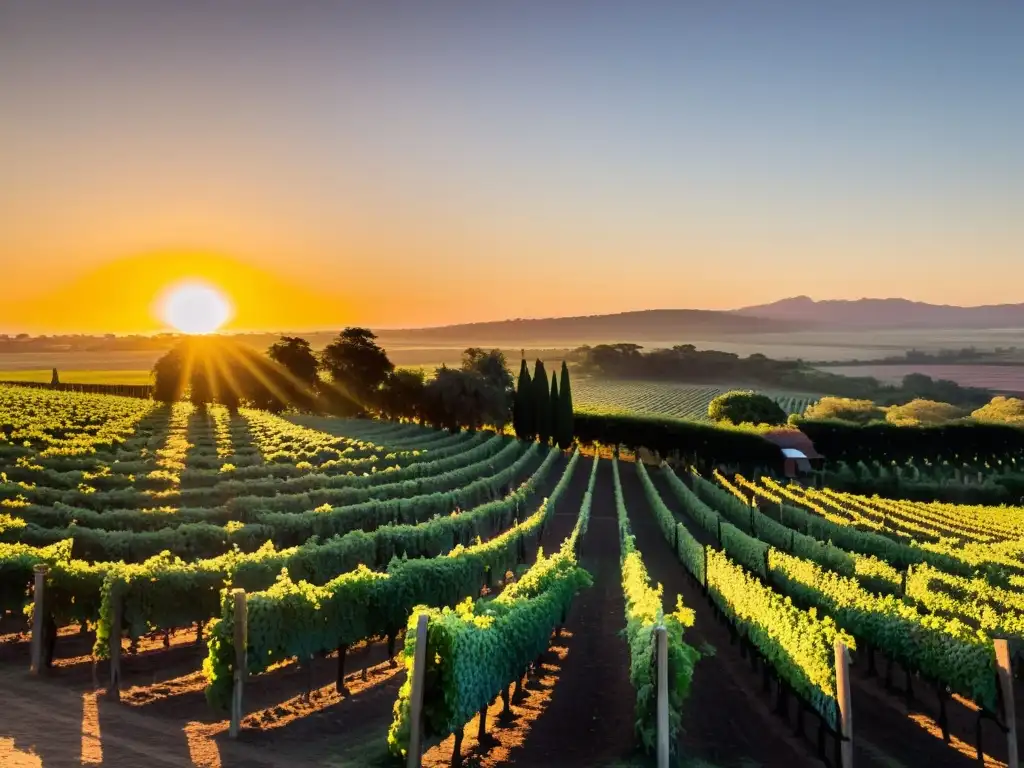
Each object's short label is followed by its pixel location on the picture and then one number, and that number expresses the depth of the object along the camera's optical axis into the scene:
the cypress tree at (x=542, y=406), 70.38
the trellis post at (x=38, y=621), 13.42
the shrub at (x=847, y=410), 95.83
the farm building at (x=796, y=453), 64.88
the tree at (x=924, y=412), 98.56
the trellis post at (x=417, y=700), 9.57
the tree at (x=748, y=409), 86.44
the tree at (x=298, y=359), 90.12
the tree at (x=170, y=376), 80.44
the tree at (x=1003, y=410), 93.36
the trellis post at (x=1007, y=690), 10.34
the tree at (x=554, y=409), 70.31
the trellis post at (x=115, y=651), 12.52
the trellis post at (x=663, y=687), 9.58
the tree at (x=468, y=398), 71.62
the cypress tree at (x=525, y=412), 71.25
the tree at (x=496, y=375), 72.00
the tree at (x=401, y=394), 85.00
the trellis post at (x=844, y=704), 9.79
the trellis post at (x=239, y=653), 11.11
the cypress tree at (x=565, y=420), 70.44
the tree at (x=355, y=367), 87.88
